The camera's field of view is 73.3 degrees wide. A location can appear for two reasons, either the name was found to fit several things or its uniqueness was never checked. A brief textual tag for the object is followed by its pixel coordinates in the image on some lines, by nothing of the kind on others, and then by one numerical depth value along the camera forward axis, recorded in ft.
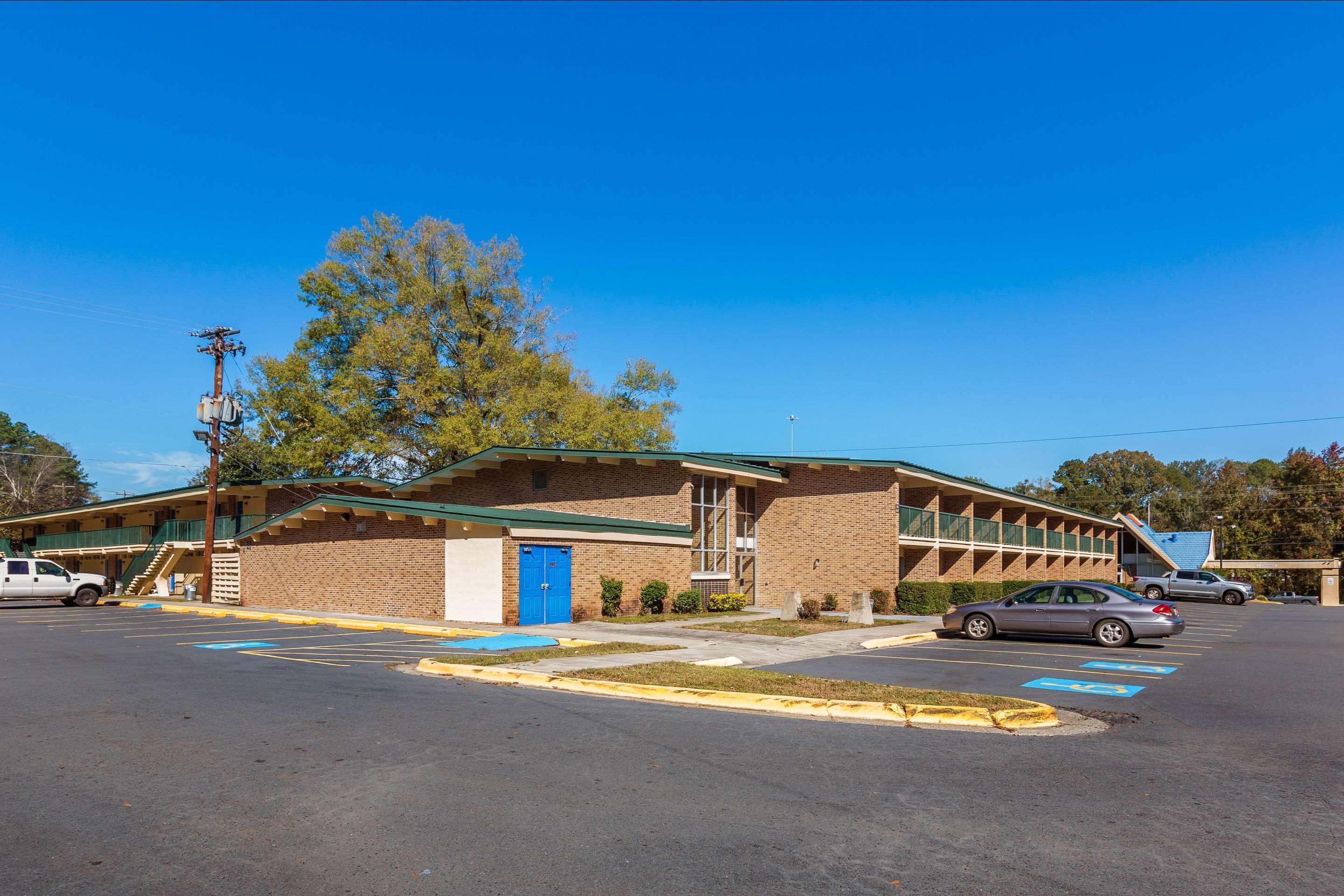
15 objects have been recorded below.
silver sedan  63.62
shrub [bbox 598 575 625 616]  84.23
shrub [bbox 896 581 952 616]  95.86
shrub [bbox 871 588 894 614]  97.50
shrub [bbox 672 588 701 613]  90.38
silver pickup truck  152.97
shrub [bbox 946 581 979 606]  100.42
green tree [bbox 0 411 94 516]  240.53
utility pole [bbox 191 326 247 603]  116.98
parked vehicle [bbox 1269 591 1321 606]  188.55
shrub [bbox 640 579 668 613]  88.07
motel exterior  78.79
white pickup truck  106.52
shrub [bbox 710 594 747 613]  94.48
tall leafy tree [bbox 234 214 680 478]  136.56
